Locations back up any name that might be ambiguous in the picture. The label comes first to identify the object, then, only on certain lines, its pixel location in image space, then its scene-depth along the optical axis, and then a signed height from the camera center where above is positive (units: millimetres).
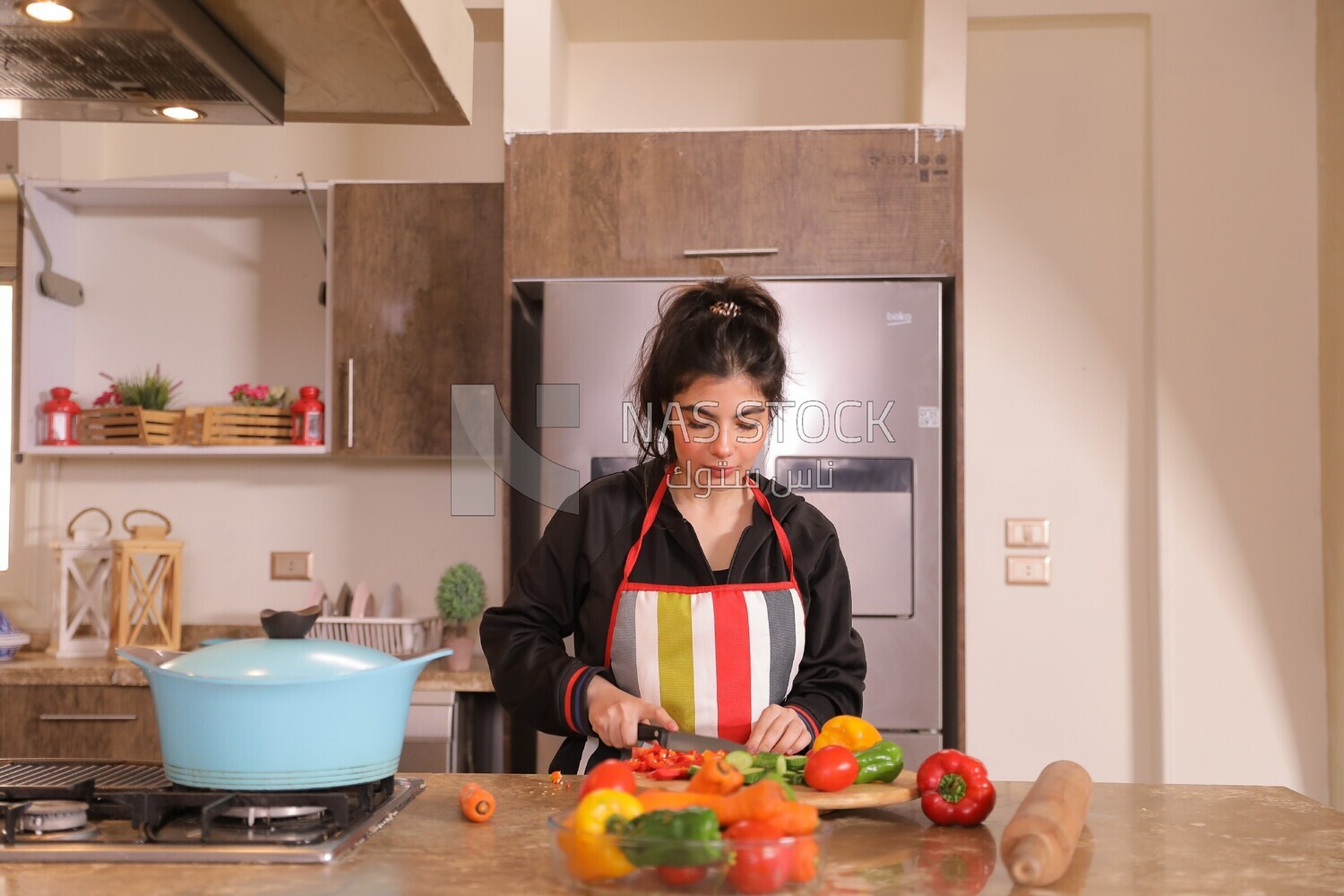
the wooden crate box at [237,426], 2984 +149
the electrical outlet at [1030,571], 3105 -232
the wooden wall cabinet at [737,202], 2586 +631
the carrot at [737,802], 925 -258
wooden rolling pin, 965 -306
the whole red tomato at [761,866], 869 -287
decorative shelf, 2979 +83
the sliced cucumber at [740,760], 1189 -285
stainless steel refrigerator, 2523 +112
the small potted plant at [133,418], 3008 +171
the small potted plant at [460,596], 2934 -286
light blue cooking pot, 1108 -223
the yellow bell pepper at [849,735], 1333 -291
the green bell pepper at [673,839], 862 -266
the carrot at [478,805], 1187 -329
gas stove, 1037 -326
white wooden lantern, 2906 -284
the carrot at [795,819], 905 -263
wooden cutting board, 1182 -322
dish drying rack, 2854 -367
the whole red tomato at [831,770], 1206 -298
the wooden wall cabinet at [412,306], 2902 +444
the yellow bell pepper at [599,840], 897 -275
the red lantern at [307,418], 2977 +166
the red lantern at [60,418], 3031 +171
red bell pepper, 1182 -314
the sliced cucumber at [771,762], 1206 -293
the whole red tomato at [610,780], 992 -255
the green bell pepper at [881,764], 1266 -306
